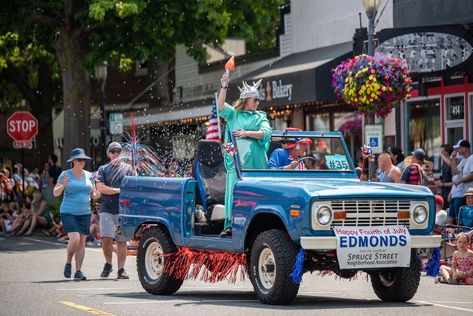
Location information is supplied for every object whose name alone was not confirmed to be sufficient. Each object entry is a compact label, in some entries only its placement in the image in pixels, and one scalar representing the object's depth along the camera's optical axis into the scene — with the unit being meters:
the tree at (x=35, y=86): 42.25
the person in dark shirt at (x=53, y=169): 37.00
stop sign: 35.97
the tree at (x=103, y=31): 30.80
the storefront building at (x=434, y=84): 24.30
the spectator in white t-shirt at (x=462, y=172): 21.02
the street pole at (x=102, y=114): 32.31
